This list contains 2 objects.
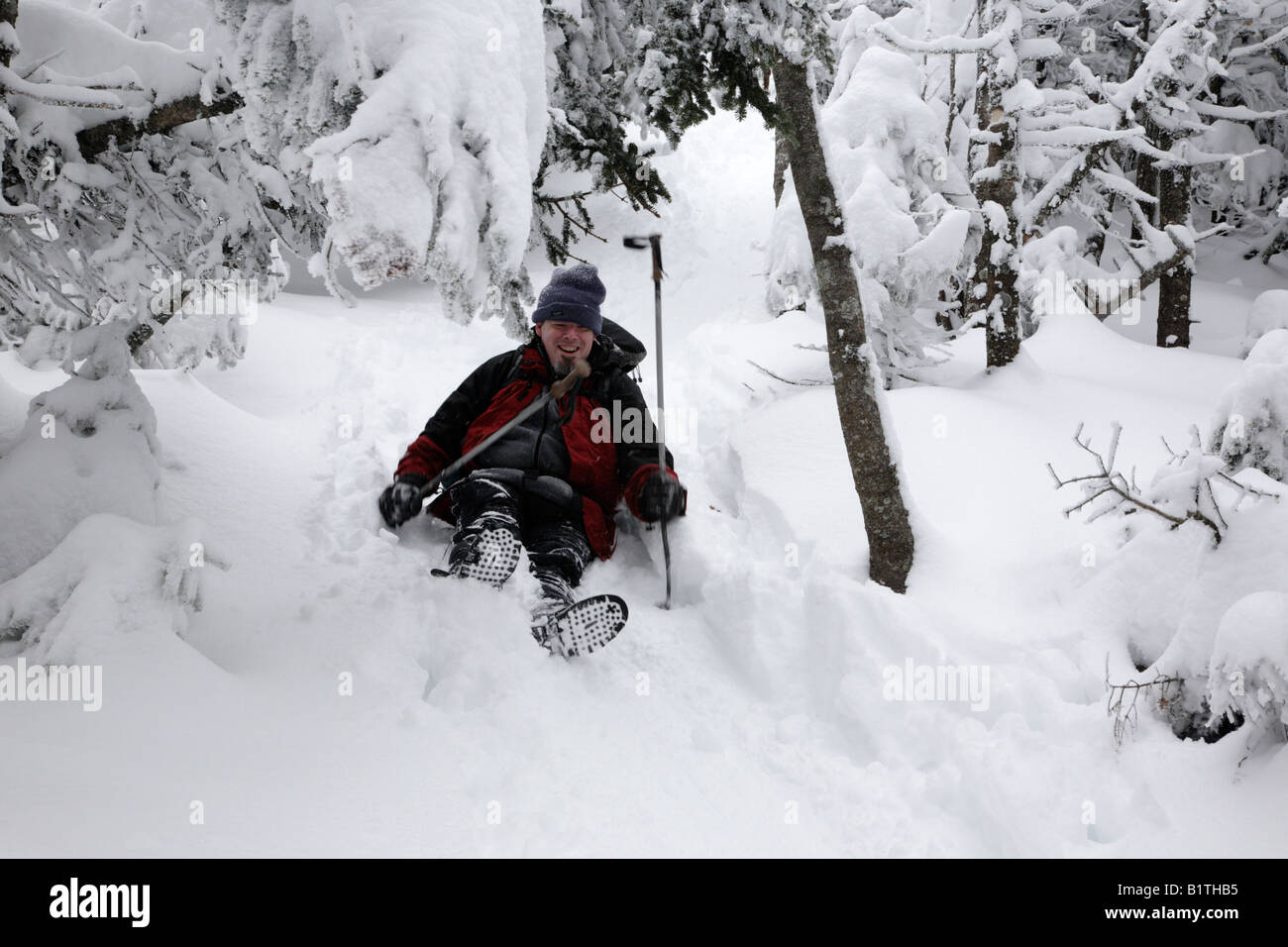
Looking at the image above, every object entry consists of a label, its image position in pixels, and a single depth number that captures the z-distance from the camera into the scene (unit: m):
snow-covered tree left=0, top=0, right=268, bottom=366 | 3.45
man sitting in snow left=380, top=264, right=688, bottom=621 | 4.64
